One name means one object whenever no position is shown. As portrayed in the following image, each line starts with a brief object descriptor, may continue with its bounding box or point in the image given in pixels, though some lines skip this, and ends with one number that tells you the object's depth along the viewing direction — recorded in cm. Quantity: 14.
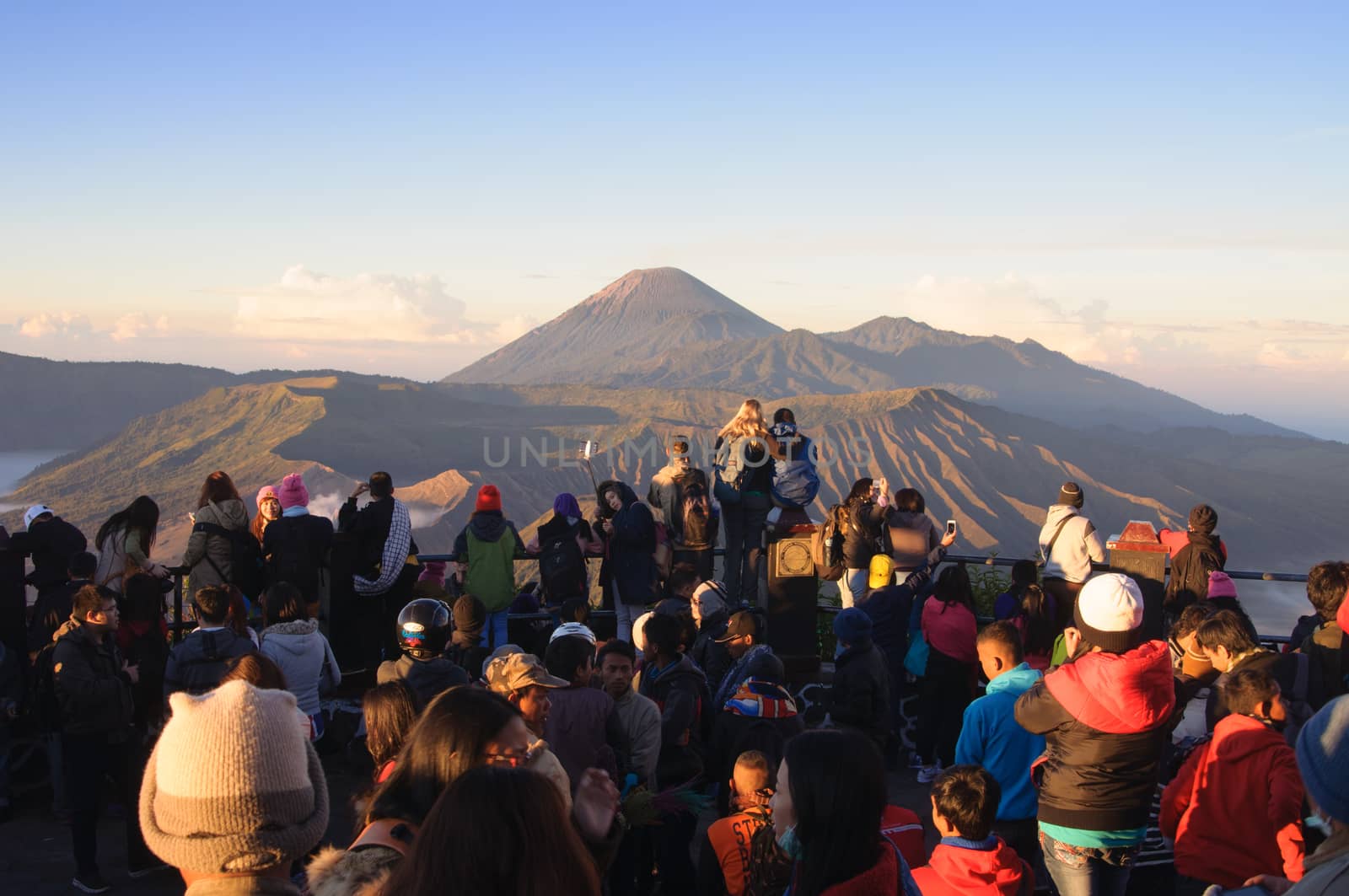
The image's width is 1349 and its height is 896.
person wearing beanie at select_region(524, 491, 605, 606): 770
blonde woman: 859
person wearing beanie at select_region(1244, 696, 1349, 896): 200
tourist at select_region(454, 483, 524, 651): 748
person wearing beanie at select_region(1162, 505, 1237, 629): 700
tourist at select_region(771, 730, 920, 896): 261
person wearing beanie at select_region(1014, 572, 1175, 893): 374
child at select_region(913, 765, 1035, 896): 337
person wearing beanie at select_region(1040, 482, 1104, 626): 738
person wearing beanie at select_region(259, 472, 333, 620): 704
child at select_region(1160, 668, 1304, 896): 365
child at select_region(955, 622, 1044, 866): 438
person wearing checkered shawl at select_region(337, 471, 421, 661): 726
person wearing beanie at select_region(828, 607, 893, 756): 528
